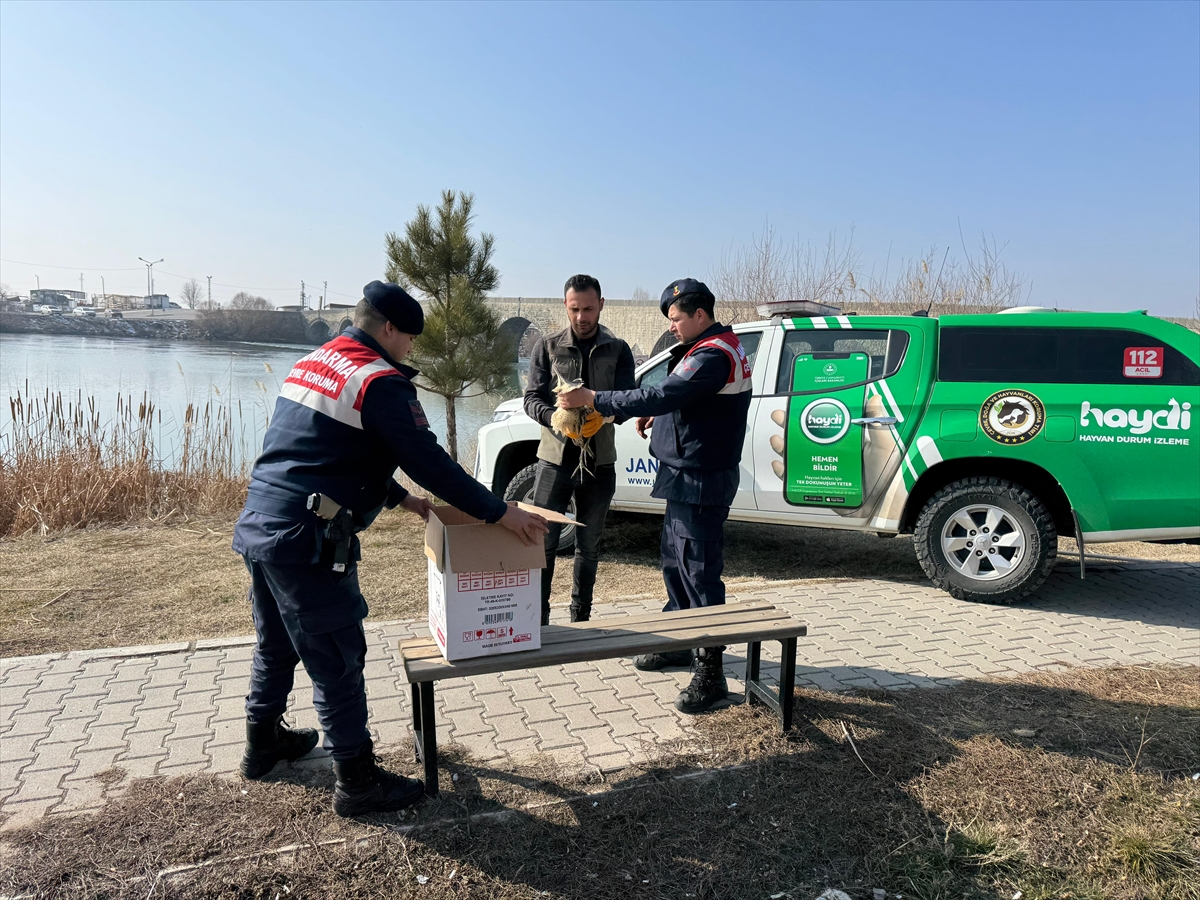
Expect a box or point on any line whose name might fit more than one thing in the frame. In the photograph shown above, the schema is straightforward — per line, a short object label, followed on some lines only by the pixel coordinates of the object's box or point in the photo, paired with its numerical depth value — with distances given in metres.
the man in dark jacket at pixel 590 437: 4.25
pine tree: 11.34
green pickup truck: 5.06
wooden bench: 2.88
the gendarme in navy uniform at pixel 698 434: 3.46
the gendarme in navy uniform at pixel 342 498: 2.50
